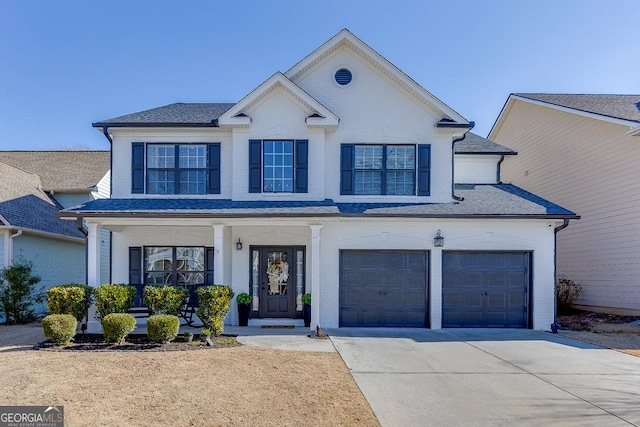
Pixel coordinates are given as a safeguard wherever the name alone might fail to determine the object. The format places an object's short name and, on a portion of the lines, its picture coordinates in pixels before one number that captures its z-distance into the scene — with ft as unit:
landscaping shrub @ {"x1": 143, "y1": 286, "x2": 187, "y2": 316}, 33.94
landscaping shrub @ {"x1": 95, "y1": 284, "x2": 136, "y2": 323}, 33.58
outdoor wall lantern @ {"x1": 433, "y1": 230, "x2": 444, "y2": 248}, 39.68
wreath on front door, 42.02
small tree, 43.27
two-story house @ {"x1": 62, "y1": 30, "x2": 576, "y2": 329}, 39.99
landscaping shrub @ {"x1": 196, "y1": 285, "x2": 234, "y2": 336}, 34.04
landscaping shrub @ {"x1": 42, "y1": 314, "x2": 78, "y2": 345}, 30.37
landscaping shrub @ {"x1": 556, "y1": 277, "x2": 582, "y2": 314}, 52.34
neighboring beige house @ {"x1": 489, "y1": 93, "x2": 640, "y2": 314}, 46.32
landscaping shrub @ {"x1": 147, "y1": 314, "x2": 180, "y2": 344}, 31.01
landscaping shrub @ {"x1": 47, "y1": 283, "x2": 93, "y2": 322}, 33.04
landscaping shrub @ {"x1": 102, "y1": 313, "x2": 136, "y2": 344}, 30.91
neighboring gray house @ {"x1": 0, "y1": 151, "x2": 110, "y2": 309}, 46.73
